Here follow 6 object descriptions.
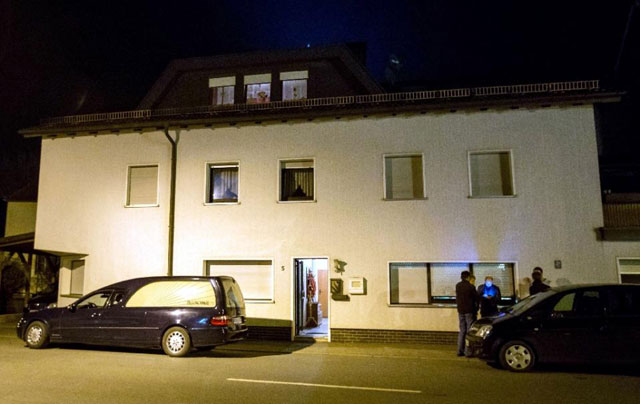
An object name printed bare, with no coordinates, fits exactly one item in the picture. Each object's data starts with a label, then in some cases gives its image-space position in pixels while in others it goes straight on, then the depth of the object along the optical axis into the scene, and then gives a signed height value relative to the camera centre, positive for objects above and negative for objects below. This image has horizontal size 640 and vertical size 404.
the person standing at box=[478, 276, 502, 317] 10.96 -0.75
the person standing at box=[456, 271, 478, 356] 10.27 -0.86
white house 12.02 +1.92
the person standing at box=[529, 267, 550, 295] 11.05 -0.43
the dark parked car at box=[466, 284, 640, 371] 8.30 -1.19
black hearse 9.91 -1.05
